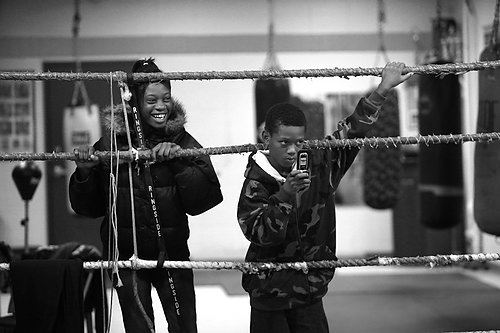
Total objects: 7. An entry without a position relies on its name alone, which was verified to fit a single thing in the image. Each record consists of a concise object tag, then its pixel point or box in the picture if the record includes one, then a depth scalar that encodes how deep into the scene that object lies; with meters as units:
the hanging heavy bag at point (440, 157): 9.48
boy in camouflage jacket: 4.16
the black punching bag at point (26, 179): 7.70
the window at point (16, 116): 11.23
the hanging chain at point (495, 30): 5.87
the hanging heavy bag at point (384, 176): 10.39
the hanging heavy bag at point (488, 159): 6.69
